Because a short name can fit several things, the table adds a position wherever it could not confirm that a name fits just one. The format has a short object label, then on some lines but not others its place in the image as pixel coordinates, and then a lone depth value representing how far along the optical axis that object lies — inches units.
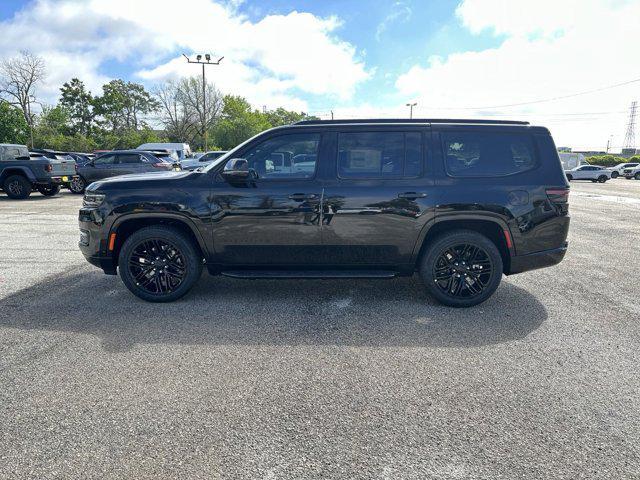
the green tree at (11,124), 1428.4
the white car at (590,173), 1278.3
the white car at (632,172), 1475.1
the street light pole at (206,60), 1342.3
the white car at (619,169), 1552.5
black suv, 168.7
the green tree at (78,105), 2373.3
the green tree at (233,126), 2146.9
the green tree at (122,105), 2428.6
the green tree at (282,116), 3474.9
